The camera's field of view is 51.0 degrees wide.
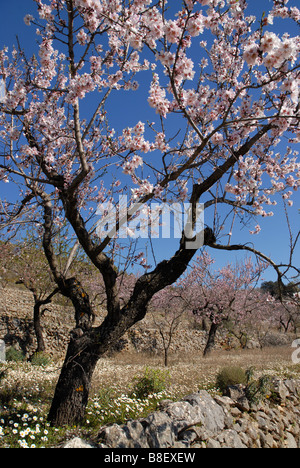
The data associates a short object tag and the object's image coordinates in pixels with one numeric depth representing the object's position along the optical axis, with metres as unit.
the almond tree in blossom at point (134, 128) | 3.69
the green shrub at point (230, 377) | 7.29
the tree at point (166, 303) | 21.48
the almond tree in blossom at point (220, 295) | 19.22
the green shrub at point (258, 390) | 6.15
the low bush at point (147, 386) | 6.50
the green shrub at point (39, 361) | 11.26
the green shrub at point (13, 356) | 12.22
